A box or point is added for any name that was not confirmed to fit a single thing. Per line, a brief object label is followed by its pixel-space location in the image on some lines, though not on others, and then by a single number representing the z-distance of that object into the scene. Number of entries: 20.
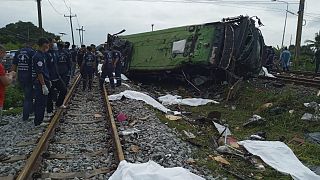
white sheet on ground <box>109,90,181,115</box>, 6.41
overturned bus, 8.14
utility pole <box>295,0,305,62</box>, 14.44
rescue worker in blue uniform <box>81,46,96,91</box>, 7.99
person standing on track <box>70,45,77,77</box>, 9.52
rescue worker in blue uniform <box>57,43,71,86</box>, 6.41
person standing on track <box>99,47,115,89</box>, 8.02
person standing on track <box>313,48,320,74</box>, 11.29
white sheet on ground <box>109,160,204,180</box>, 2.49
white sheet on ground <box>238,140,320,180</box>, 3.25
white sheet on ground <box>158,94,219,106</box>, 7.31
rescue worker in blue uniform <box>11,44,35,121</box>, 4.71
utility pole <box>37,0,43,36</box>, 18.18
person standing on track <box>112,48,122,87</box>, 8.32
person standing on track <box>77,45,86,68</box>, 8.62
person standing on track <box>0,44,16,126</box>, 3.60
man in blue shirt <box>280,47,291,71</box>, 12.96
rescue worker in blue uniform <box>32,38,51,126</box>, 4.32
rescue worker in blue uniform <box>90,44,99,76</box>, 8.25
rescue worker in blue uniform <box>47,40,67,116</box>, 4.98
